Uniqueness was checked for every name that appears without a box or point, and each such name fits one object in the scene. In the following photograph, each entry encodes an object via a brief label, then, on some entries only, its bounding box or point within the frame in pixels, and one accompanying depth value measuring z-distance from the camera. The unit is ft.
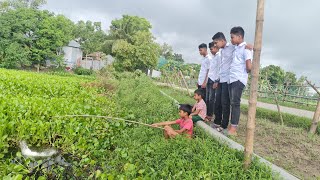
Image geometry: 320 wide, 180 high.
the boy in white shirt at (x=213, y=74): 15.49
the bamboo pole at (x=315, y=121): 15.98
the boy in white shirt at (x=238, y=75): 11.99
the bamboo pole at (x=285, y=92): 43.43
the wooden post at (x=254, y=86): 7.67
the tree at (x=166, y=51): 136.32
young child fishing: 11.10
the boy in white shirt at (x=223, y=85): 13.15
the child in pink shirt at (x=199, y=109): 13.80
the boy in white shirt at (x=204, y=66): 17.04
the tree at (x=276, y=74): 96.39
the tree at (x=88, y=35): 122.32
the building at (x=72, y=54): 101.71
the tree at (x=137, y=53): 73.54
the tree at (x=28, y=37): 74.46
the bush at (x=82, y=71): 90.54
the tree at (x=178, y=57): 172.13
